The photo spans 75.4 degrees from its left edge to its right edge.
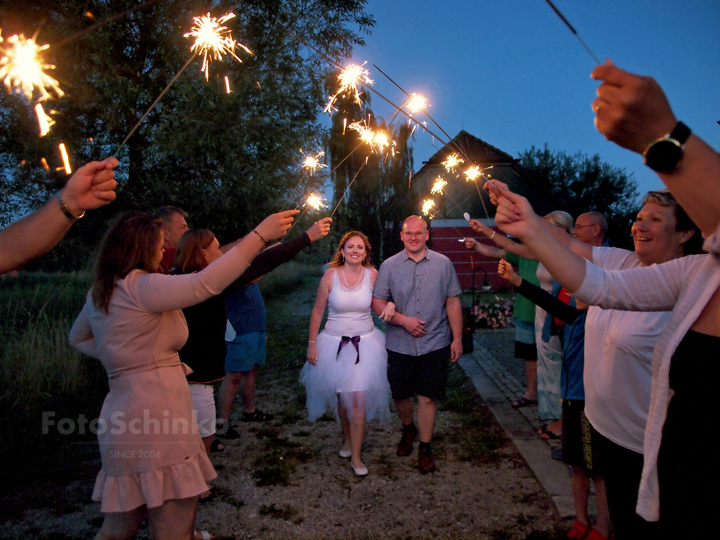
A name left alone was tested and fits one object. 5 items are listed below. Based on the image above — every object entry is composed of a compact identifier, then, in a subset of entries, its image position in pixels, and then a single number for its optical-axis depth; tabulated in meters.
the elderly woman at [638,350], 1.41
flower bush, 11.74
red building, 20.88
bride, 4.42
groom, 4.47
